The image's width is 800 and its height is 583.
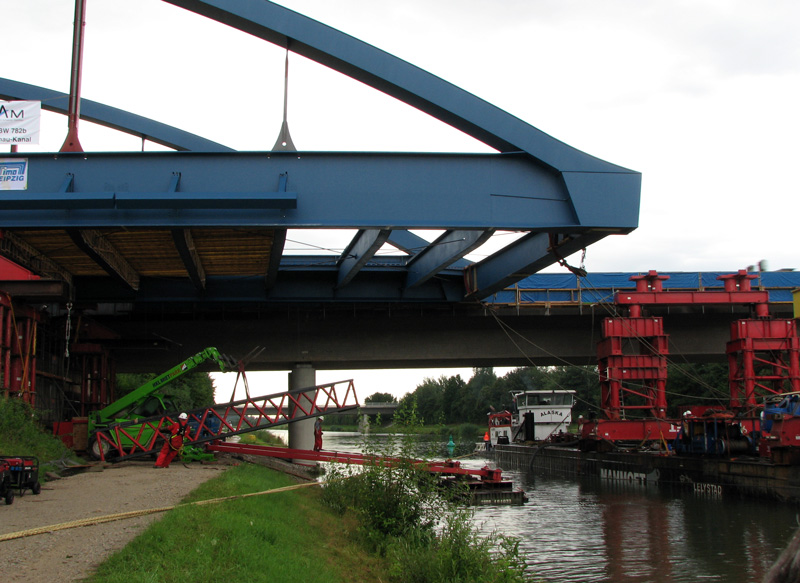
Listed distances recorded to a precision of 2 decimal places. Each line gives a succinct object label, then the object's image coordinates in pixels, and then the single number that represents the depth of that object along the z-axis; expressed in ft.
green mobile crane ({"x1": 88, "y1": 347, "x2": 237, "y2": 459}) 71.20
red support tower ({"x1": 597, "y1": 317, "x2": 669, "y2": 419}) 94.27
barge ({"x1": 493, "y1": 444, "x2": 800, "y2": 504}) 69.62
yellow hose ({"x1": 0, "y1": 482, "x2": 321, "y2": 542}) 28.14
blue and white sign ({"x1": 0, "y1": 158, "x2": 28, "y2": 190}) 51.37
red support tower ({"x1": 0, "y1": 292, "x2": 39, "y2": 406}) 63.26
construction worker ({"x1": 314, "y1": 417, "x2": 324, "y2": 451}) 90.68
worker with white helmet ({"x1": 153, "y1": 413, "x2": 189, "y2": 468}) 64.28
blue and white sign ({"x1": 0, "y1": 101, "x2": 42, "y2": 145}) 53.67
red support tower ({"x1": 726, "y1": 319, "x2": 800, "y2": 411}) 92.17
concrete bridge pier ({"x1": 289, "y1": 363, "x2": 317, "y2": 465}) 94.68
